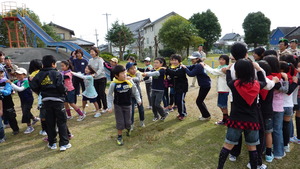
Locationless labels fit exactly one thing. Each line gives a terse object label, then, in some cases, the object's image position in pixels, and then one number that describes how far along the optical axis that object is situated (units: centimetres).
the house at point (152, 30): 4054
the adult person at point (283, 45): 588
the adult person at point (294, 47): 613
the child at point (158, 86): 507
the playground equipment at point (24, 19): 1581
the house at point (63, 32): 4165
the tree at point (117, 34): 3433
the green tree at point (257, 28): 4453
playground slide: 1351
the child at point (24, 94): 471
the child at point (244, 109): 258
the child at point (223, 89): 460
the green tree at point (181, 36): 2716
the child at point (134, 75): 484
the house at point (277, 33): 5433
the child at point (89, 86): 573
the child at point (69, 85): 526
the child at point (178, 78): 506
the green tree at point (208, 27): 4138
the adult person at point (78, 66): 687
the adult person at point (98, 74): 597
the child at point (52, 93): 373
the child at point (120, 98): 403
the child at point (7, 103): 447
